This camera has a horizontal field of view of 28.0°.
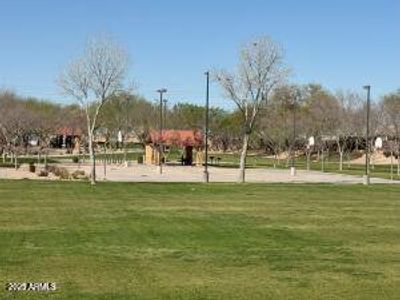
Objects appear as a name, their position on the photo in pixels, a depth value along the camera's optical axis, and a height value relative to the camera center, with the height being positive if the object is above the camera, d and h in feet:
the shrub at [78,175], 173.68 -5.19
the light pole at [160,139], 227.24 +4.60
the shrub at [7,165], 235.40 -4.38
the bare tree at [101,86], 148.56 +12.24
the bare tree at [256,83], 162.50 +14.37
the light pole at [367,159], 160.89 -0.99
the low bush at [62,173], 172.55 -4.83
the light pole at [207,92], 159.74 +13.10
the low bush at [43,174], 178.20 -5.11
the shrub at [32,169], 197.69 -4.49
